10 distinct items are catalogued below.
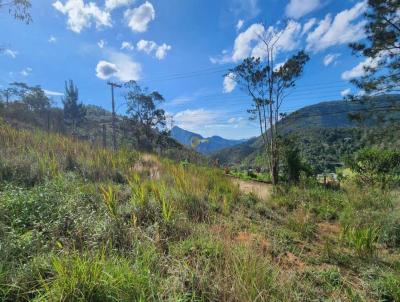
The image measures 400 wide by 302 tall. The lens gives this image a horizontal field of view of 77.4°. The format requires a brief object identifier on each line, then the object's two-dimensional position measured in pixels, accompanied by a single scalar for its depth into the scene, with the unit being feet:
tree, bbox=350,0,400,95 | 38.55
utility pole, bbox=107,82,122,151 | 84.26
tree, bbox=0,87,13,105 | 141.30
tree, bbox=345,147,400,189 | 42.76
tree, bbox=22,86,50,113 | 141.90
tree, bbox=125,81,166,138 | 98.99
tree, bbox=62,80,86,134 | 144.15
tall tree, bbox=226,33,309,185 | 45.78
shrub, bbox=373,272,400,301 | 8.68
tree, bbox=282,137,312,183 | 46.42
